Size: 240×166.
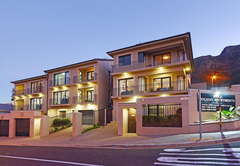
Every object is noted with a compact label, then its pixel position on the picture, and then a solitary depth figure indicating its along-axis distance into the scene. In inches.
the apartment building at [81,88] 1160.2
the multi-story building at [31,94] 1416.6
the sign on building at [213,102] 648.4
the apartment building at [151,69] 940.5
